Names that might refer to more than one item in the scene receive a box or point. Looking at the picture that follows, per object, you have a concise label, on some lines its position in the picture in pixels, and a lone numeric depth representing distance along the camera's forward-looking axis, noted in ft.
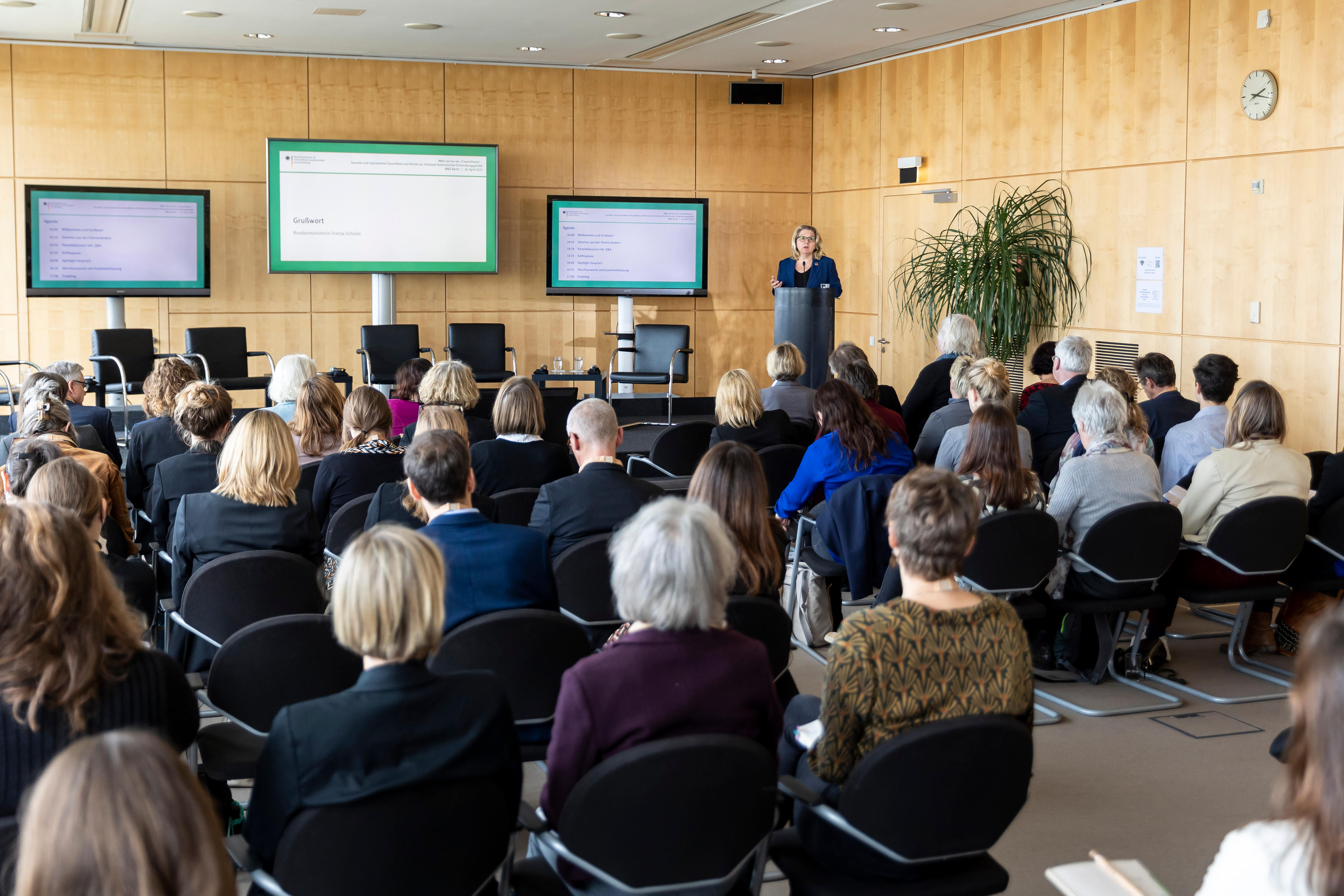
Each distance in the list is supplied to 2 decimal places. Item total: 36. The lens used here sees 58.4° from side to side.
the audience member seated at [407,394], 20.27
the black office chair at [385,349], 33.81
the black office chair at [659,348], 36.17
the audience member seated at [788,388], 22.77
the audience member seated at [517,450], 16.16
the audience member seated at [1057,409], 20.79
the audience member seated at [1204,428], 17.79
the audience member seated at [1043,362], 23.76
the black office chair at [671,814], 6.50
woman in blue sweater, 16.49
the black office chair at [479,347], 35.45
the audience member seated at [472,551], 10.11
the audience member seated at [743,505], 11.04
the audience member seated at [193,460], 14.58
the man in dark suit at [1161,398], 19.97
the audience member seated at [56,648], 6.30
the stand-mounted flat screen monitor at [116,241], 32.83
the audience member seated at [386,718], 6.19
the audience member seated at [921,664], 7.52
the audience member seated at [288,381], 19.92
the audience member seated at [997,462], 14.24
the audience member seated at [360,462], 14.99
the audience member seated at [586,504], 12.84
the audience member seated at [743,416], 19.71
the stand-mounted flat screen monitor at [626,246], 37.78
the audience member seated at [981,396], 17.46
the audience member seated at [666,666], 7.16
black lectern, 33.47
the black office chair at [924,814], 6.99
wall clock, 23.91
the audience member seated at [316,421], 16.85
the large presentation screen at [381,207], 35.35
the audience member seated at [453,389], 19.24
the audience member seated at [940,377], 23.21
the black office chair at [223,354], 31.65
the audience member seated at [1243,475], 15.37
